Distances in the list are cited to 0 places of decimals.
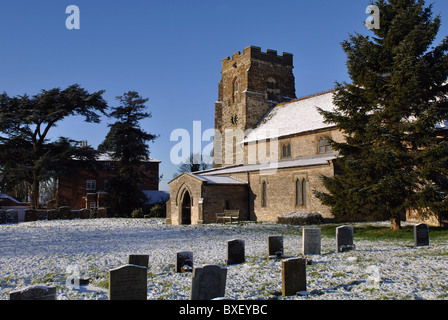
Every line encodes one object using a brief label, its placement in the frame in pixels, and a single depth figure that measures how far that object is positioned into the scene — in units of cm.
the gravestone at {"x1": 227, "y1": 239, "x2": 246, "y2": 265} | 1124
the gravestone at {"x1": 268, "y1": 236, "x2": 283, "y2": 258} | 1205
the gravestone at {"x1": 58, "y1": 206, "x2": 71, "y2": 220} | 3631
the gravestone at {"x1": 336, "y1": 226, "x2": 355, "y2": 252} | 1301
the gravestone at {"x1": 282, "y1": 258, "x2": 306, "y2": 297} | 772
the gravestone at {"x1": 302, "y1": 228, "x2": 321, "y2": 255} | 1248
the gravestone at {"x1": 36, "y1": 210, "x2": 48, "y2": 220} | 3531
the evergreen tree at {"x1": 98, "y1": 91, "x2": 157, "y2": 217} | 4209
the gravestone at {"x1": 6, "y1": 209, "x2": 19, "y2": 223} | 3165
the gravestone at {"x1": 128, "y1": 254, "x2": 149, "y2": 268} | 984
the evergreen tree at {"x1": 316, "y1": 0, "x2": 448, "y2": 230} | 1723
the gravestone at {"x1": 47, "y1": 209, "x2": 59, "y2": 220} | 3553
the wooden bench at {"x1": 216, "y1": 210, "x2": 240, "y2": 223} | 2804
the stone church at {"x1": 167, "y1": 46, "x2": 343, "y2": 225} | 2855
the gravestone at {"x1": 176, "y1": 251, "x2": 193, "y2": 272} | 1026
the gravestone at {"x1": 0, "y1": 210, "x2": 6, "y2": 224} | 3111
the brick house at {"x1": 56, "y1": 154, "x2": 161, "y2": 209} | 4988
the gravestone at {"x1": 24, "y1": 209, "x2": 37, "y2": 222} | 3378
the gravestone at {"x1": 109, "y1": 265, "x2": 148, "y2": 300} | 675
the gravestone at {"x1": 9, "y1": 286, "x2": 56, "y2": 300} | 572
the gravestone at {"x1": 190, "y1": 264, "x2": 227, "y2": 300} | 702
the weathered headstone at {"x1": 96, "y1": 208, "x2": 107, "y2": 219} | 3958
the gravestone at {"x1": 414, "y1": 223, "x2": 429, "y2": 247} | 1349
